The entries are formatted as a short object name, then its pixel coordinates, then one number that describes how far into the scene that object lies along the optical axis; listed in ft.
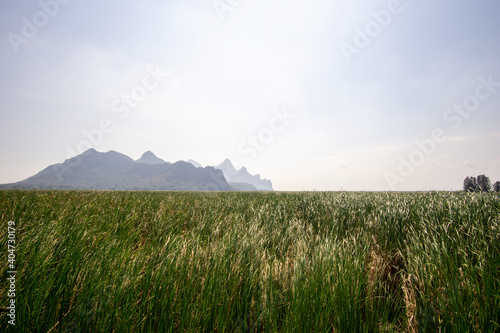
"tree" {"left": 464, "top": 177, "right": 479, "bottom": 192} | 215.80
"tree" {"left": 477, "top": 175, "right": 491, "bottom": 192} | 212.99
